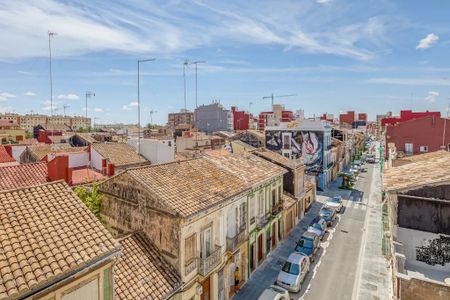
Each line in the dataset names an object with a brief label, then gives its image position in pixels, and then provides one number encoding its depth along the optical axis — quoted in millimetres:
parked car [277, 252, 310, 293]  18938
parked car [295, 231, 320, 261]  23594
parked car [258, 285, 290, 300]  16125
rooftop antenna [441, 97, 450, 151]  41125
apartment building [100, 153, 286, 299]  14151
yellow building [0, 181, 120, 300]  7383
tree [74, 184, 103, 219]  17094
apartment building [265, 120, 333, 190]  44916
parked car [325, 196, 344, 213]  34906
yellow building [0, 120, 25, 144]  67369
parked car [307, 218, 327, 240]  26573
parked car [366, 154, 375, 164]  76038
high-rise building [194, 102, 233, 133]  114062
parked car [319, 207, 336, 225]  31078
